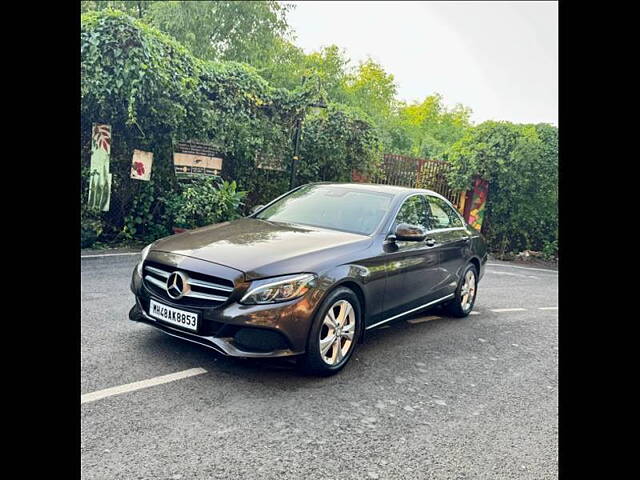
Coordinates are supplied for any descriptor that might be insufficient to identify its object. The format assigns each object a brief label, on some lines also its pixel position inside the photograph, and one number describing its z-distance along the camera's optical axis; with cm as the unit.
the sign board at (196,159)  1009
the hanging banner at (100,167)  914
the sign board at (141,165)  955
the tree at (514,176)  1415
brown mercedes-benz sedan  394
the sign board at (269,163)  1150
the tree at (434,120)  4584
